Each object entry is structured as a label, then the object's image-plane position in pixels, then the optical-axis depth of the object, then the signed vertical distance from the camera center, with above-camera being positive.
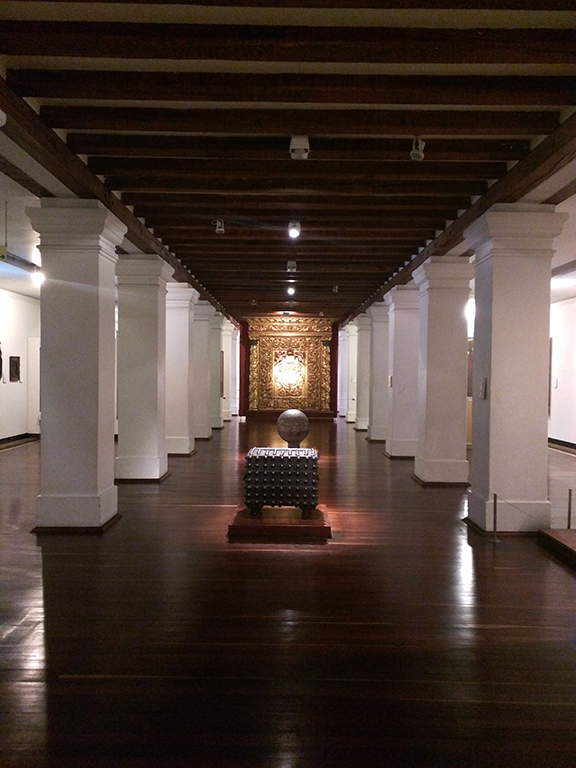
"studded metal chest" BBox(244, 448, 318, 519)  6.03 -1.07
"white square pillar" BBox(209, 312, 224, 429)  16.39 +0.07
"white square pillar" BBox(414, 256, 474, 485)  8.44 -0.01
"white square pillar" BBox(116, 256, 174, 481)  8.33 +0.33
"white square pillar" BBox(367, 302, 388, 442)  13.61 +0.13
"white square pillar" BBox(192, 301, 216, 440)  13.42 +0.33
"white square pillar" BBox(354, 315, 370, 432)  16.78 +0.01
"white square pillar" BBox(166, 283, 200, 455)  10.95 +0.17
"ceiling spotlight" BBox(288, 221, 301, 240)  6.82 +1.71
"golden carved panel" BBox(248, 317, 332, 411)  21.84 +0.28
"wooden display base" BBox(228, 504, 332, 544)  5.77 -1.54
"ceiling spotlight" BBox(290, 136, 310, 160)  4.67 +1.82
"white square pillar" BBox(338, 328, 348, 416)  22.23 +0.12
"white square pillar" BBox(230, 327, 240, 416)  22.16 -0.05
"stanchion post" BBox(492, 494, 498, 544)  5.67 -1.42
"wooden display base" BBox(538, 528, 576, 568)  5.19 -1.52
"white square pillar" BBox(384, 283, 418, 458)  11.09 +0.07
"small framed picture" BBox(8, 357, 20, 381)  13.32 +0.09
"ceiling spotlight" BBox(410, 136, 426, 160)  4.55 +1.76
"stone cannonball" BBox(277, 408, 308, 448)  7.82 -0.67
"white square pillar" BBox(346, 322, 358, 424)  19.77 +0.14
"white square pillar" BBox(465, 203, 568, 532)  5.99 -0.07
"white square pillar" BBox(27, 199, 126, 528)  5.91 -0.04
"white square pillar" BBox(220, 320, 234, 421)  20.36 +0.23
